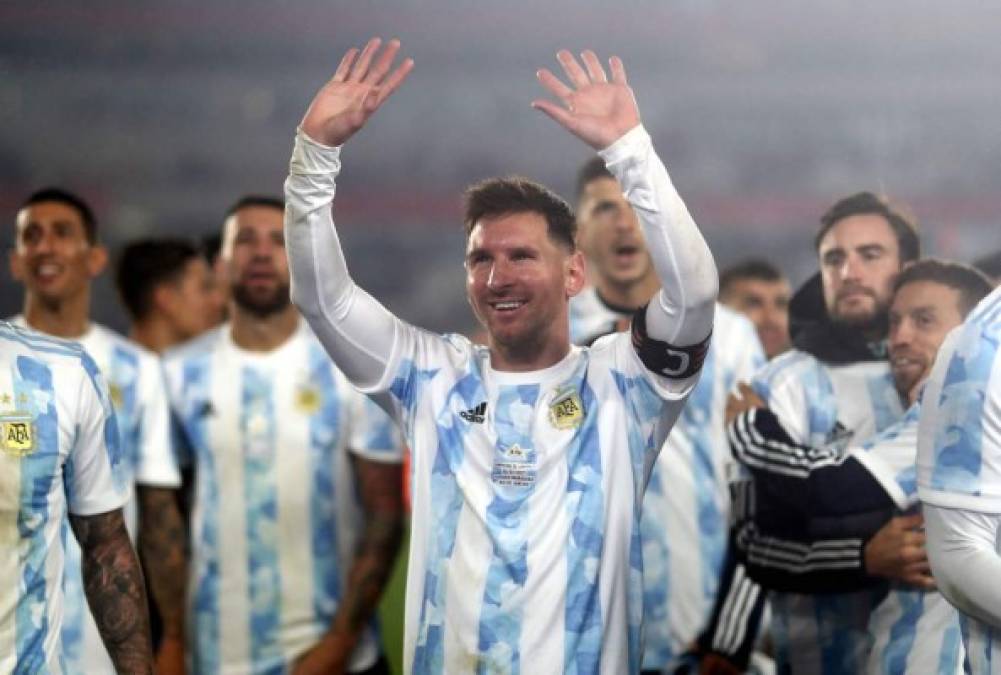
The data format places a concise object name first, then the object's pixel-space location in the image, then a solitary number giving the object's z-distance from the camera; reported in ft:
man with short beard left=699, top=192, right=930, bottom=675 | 20.27
